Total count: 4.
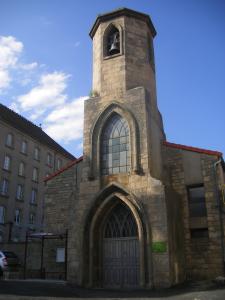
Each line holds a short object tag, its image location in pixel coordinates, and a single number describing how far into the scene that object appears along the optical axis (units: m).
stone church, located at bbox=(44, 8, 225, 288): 13.88
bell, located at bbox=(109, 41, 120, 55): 17.47
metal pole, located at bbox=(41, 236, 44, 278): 17.80
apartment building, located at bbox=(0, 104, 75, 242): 35.16
